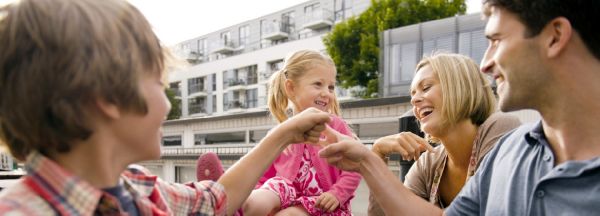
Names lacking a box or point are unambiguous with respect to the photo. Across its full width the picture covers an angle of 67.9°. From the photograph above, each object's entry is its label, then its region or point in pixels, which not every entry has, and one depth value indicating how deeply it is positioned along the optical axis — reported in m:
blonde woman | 2.07
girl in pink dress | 1.96
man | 1.21
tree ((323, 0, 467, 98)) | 19.03
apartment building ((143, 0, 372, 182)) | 16.52
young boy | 0.88
